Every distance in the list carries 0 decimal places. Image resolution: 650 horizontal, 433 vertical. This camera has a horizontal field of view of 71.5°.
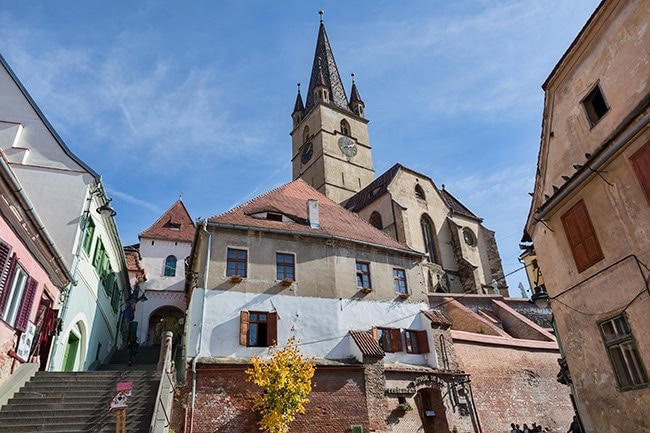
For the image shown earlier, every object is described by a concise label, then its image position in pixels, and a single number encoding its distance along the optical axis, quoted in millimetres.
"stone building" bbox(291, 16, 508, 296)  38062
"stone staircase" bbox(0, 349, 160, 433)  10367
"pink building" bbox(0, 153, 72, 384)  9938
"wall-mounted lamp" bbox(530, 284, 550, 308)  12672
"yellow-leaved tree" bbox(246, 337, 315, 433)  14508
